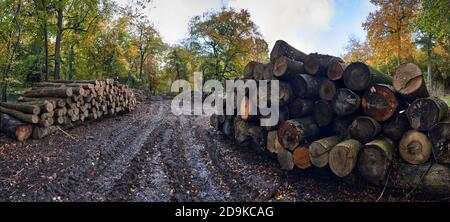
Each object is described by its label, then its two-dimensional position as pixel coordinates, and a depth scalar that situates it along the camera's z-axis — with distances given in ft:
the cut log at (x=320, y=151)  15.76
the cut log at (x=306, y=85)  17.99
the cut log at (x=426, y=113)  13.39
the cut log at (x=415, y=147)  13.58
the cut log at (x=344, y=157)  14.56
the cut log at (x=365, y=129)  15.10
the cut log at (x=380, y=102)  14.70
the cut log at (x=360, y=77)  15.52
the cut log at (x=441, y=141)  13.02
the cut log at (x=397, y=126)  14.52
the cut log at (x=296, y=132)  17.22
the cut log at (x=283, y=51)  19.57
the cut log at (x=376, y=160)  13.91
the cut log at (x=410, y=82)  14.32
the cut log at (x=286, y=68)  18.54
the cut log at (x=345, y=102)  15.74
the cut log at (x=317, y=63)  18.25
